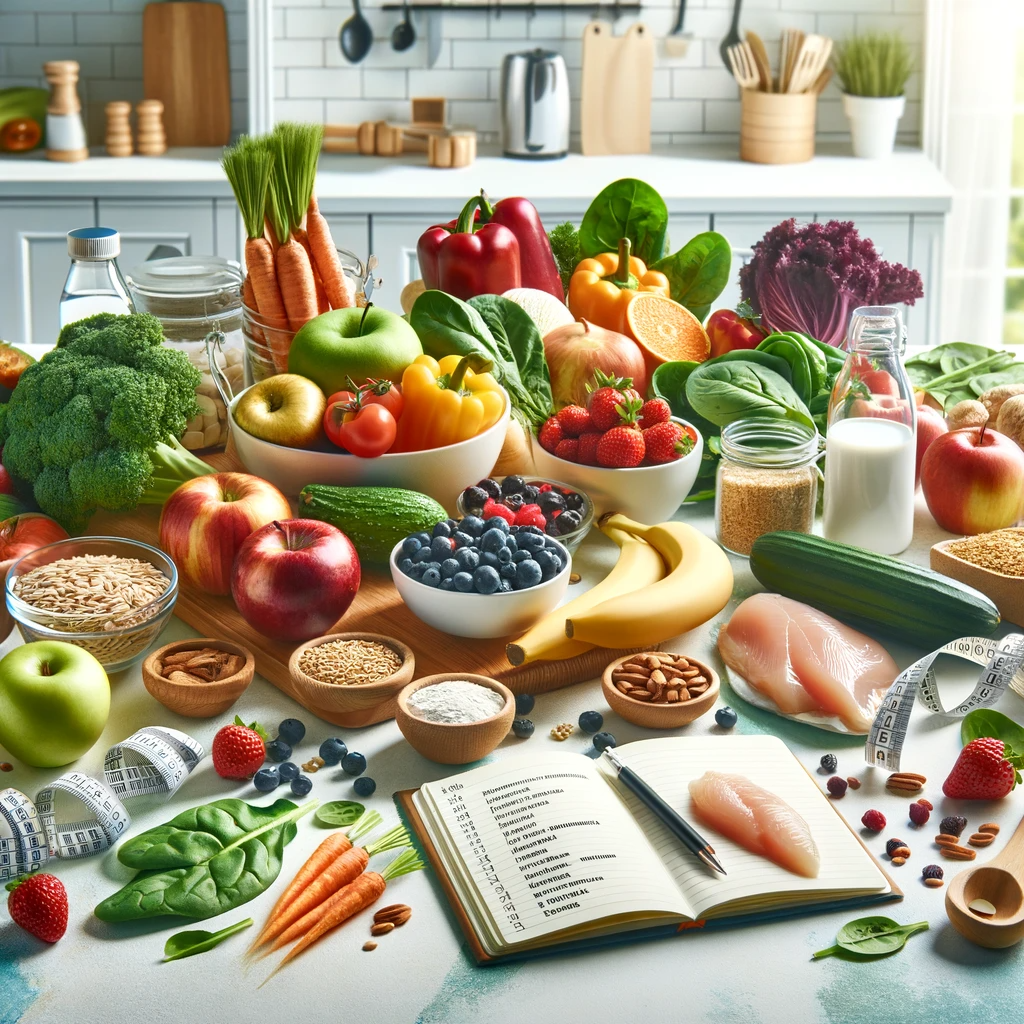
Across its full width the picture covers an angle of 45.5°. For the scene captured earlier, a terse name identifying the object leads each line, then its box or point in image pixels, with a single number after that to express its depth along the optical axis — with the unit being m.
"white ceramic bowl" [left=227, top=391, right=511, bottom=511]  1.70
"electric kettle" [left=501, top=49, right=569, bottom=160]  4.03
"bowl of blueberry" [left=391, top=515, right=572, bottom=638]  1.41
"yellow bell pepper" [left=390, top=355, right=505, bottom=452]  1.72
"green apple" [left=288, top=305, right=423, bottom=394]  1.77
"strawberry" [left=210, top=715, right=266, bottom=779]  1.24
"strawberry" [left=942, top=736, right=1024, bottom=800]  1.20
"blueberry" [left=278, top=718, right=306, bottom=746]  1.30
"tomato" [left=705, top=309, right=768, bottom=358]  2.09
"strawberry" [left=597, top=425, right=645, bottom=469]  1.70
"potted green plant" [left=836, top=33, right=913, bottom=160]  4.13
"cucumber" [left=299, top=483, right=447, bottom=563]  1.61
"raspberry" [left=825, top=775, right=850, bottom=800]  1.22
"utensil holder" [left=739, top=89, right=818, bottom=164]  4.08
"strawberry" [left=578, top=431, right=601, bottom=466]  1.74
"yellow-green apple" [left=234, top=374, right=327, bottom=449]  1.72
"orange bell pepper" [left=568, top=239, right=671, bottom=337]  2.19
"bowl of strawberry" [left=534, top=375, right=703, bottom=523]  1.71
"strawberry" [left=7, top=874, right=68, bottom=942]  1.01
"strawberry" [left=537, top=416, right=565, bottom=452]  1.78
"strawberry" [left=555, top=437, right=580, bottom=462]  1.76
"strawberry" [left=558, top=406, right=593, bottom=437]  1.77
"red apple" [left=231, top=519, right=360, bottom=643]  1.43
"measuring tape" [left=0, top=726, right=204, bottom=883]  1.11
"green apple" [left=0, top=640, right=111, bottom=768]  1.22
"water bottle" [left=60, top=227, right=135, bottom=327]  2.03
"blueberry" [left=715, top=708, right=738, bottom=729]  1.33
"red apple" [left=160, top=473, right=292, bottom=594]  1.54
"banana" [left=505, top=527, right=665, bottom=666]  1.38
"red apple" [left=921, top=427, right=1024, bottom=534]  1.72
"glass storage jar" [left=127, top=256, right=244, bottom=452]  1.98
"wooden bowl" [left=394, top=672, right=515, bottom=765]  1.23
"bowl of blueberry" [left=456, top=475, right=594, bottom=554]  1.61
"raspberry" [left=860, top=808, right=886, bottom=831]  1.17
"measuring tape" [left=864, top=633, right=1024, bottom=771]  1.27
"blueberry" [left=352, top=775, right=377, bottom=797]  1.22
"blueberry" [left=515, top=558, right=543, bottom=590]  1.41
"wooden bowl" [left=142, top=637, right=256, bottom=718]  1.32
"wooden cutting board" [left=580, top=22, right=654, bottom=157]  4.21
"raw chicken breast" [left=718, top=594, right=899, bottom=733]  1.34
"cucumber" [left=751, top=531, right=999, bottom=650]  1.44
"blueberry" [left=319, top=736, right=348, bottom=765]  1.27
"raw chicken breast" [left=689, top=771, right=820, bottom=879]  1.09
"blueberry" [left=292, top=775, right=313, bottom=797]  1.22
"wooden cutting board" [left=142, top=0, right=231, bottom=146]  4.16
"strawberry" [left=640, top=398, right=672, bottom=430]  1.75
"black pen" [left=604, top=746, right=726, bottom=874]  1.09
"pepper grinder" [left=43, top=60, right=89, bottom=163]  3.90
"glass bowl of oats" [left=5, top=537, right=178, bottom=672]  1.35
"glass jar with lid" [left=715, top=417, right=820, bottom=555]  1.67
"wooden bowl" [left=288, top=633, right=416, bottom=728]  1.30
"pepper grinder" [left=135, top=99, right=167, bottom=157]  4.02
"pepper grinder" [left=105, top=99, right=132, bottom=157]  4.00
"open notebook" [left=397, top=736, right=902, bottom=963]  1.03
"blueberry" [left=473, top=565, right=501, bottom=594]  1.40
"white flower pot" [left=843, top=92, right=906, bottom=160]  4.14
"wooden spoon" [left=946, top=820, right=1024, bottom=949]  1.01
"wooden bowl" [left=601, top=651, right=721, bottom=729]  1.31
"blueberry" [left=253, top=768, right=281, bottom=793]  1.22
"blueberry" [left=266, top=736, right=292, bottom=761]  1.27
